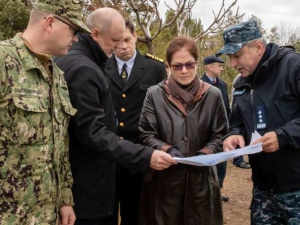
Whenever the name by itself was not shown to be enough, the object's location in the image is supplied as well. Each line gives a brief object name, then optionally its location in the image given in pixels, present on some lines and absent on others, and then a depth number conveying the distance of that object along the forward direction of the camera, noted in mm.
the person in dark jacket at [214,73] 6547
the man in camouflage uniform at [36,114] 1911
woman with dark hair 2863
